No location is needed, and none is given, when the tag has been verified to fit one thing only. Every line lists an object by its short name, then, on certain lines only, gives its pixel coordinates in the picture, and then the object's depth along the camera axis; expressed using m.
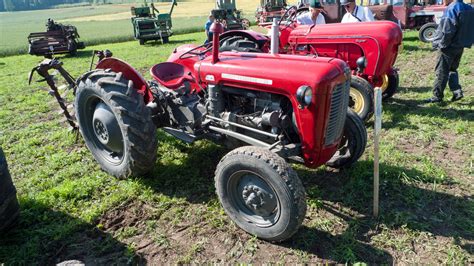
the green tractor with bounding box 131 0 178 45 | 17.25
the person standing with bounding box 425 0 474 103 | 5.36
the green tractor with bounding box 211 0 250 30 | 17.62
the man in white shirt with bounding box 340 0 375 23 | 6.07
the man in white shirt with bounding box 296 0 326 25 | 6.14
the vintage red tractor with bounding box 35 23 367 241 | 2.71
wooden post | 2.79
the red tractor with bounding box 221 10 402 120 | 5.04
